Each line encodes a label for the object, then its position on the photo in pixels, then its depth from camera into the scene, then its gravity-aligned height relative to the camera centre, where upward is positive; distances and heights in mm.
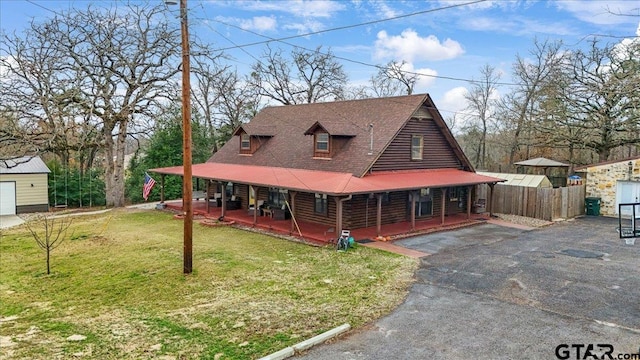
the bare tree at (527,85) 32500 +6931
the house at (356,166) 16688 +98
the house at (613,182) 21195 -429
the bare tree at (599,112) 24344 +3801
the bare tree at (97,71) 20891 +4819
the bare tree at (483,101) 39688 +6730
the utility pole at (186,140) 10430 +642
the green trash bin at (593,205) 22312 -1698
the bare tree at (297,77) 39156 +8575
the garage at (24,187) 22623 -1339
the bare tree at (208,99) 36625 +5943
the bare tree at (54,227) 15672 -2818
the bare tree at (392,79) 42656 +9339
